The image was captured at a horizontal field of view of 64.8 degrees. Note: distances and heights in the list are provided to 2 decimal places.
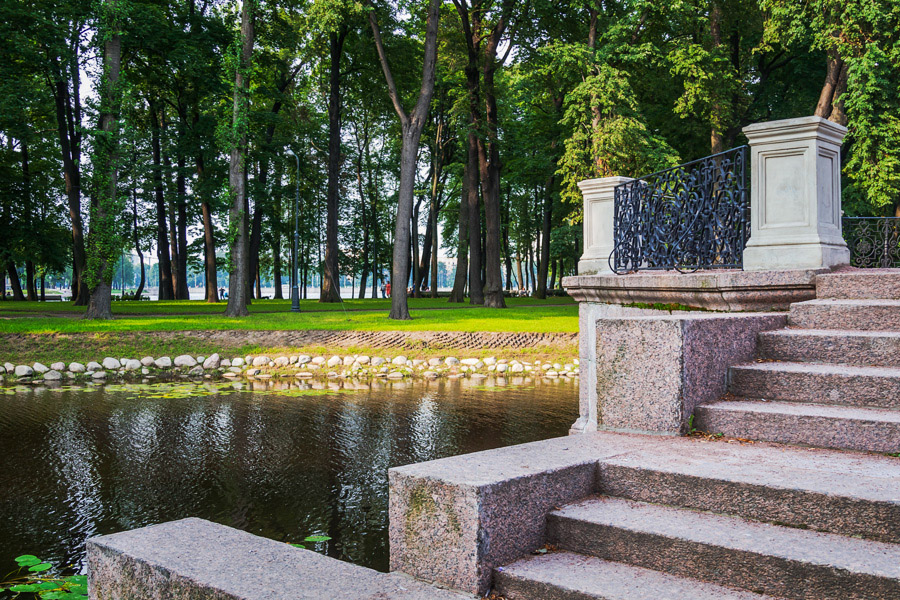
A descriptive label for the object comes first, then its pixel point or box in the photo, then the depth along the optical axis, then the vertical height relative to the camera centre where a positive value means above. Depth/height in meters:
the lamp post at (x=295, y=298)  26.91 -0.40
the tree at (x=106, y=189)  22.28 +3.29
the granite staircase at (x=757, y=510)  2.73 -1.01
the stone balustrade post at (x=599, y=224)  8.90 +0.76
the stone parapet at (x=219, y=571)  2.79 -1.18
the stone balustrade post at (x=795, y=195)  6.00 +0.75
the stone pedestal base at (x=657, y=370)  4.12 -0.52
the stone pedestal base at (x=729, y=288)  5.57 -0.05
